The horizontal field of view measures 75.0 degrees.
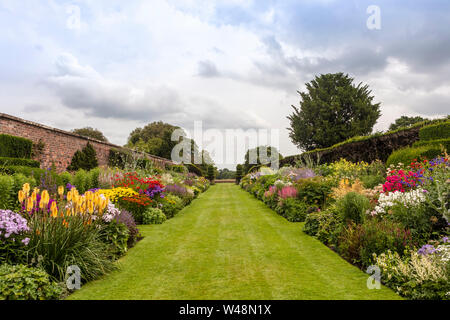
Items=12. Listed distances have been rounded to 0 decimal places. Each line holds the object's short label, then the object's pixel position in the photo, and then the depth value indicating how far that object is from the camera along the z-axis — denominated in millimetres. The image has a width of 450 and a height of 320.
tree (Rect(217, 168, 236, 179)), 67812
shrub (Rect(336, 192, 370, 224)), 5699
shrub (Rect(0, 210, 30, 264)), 3480
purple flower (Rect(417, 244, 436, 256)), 3619
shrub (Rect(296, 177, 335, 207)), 8961
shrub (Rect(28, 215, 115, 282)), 3717
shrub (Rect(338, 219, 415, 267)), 4250
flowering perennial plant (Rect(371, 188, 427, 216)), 4898
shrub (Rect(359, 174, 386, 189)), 8664
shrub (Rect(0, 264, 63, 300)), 2967
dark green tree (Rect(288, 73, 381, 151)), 29312
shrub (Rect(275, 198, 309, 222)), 8734
